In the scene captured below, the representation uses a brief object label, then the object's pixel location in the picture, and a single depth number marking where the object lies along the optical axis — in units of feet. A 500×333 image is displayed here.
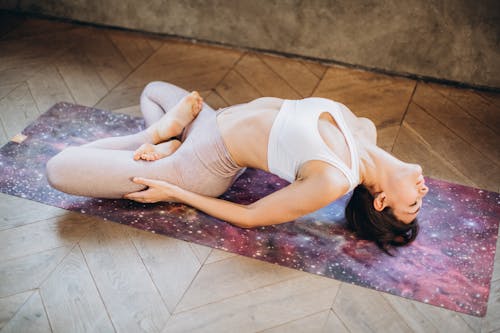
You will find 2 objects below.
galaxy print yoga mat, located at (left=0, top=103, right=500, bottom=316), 6.07
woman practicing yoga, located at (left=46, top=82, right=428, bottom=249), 5.83
